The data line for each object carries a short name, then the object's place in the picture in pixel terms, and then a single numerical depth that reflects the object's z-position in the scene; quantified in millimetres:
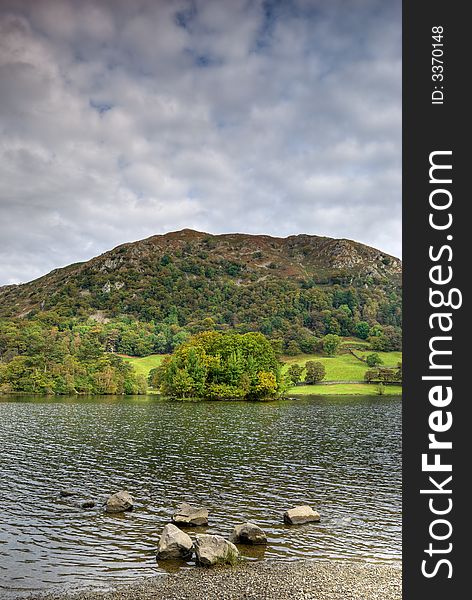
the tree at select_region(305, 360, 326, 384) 171625
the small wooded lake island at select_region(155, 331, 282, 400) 133125
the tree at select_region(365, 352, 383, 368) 189125
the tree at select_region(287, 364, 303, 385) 166500
